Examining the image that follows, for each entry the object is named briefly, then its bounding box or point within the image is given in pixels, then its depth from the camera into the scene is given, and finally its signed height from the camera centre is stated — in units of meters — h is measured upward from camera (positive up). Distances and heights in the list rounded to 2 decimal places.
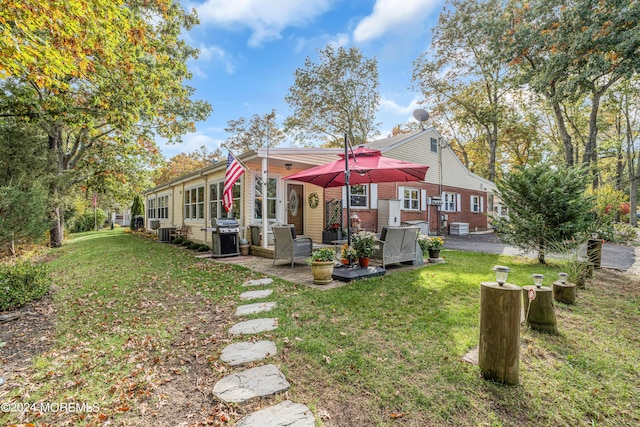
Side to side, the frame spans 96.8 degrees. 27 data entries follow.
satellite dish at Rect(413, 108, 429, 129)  14.21 +4.86
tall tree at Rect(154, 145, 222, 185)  29.56 +5.39
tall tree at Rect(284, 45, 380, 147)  21.53 +9.12
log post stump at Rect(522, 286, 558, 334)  3.17 -1.14
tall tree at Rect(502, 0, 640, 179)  7.74 +5.11
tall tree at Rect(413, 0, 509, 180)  16.17 +9.13
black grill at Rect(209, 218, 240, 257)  8.53 -0.77
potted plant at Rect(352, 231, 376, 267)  5.72 -0.68
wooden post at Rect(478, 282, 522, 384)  2.26 -0.99
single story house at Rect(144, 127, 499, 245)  9.42 +0.71
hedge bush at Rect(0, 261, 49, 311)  4.34 -1.16
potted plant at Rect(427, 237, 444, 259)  7.25 -0.91
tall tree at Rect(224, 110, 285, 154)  26.95 +7.62
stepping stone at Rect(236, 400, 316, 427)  1.84 -1.38
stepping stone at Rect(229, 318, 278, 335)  3.33 -1.38
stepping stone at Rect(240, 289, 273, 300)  4.60 -1.37
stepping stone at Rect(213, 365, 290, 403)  2.15 -1.38
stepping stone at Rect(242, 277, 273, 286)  5.36 -1.35
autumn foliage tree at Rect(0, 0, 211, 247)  4.00 +2.87
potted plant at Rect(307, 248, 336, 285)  5.09 -0.99
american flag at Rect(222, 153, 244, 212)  7.54 +0.99
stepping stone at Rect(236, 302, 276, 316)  3.93 -1.37
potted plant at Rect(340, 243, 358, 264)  5.69 -0.86
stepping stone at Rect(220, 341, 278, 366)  2.69 -1.39
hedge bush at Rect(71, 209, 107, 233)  24.59 -0.76
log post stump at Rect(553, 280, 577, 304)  4.13 -1.20
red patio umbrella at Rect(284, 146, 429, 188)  5.84 +0.90
